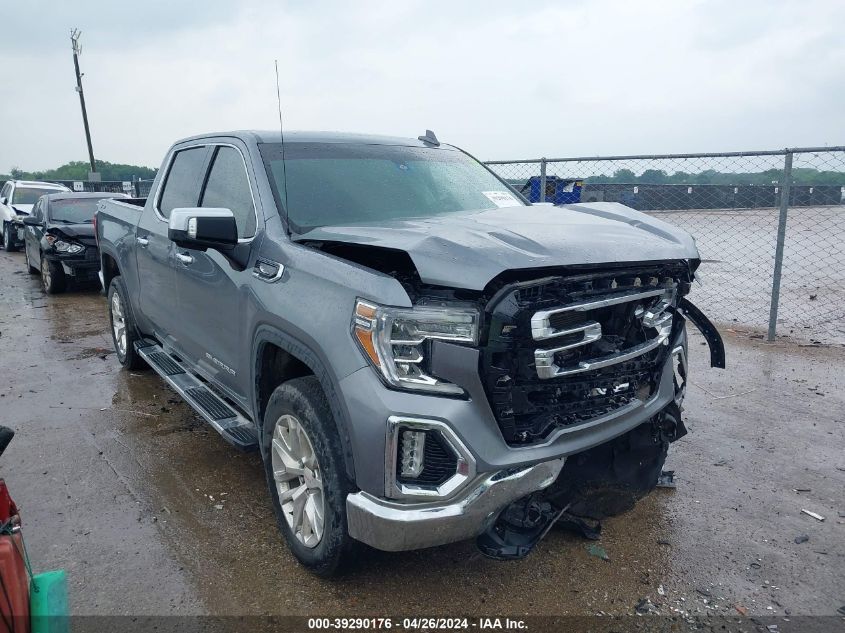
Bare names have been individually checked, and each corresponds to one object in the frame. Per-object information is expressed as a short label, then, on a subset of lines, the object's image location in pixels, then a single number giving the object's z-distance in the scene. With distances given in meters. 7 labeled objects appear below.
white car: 16.67
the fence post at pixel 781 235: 6.44
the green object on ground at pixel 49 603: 1.60
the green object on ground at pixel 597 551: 3.06
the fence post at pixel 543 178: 8.58
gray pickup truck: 2.36
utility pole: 29.38
